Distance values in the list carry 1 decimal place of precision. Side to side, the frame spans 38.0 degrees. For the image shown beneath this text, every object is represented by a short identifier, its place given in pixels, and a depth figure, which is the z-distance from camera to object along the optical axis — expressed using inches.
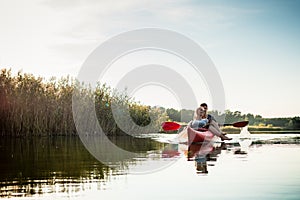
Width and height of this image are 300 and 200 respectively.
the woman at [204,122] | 566.6
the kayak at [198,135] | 540.1
